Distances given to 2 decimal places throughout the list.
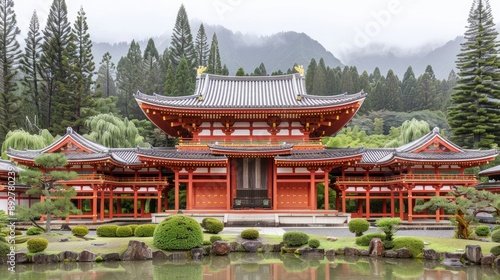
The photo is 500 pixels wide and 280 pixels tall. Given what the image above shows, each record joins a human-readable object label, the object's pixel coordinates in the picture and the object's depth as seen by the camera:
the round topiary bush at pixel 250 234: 20.12
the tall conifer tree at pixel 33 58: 57.88
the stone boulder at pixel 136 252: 18.00
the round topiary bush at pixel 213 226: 22.23
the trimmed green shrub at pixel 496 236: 17.09
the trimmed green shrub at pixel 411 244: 18.20
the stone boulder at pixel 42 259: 17.52
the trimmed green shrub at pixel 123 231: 21.42
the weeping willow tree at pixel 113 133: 42.59
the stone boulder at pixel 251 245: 19.69
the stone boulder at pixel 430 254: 17.87
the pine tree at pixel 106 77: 82.31
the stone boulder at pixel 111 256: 17.97
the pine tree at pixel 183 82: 63.78
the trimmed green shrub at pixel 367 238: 19.38
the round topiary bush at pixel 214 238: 19.70
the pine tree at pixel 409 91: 85.25
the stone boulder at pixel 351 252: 18.94
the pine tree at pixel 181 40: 78.75
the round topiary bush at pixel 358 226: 21.17
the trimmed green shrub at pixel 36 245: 17.67
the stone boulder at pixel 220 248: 19.09
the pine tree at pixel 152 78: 73.84
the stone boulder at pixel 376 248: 18.69
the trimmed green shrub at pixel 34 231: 21.11
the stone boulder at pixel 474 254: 16.77
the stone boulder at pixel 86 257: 17.83
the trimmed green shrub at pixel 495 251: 16.67
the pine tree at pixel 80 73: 52.34
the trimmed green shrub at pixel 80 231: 20.75
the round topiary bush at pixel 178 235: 18.42
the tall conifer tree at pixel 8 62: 50.81
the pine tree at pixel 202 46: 83.56
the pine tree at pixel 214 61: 69.61
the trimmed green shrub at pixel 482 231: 21.23
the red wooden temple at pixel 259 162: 27.33
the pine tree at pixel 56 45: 54.65
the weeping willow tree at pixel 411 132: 44.21
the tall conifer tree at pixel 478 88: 42.66
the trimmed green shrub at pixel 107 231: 21.52
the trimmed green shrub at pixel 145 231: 21.39
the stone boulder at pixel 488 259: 16.59
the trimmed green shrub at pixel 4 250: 17.30
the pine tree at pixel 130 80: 73.00
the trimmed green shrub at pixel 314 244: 19.25
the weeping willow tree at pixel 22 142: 38.66
